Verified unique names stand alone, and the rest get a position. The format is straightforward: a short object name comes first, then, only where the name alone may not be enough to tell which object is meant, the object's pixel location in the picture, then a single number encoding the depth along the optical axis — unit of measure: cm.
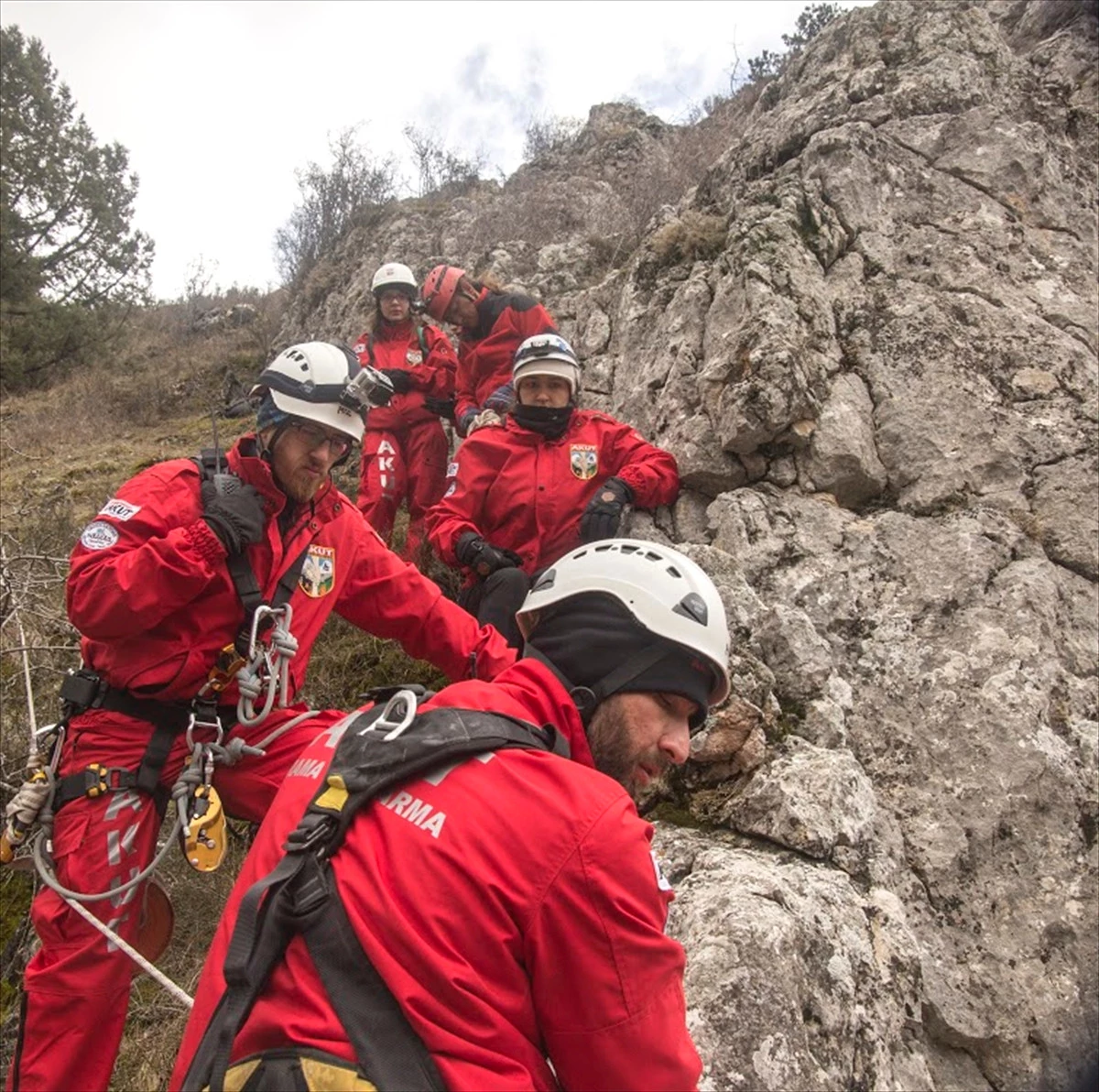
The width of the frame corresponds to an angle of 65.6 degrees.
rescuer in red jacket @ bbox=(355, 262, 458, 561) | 721
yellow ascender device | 308
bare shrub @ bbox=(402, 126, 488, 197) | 1839
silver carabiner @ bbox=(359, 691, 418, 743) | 182
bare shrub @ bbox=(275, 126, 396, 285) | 1755
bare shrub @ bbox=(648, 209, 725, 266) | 673
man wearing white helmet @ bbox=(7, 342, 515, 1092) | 304
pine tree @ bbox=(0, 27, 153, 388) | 1577
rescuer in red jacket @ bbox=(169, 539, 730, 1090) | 153
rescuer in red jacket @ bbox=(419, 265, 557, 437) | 712
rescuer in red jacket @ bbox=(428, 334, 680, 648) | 514
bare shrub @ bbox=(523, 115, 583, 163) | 1819
